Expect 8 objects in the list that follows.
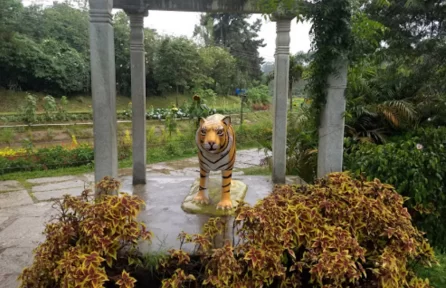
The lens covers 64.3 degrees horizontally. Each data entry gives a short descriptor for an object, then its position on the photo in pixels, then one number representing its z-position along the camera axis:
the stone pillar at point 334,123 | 3.72
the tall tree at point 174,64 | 19.11
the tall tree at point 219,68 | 21.80
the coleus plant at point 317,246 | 2.41
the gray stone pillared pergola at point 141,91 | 3.21
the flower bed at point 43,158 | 8.60
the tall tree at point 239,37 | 27.67
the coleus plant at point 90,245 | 2.36
